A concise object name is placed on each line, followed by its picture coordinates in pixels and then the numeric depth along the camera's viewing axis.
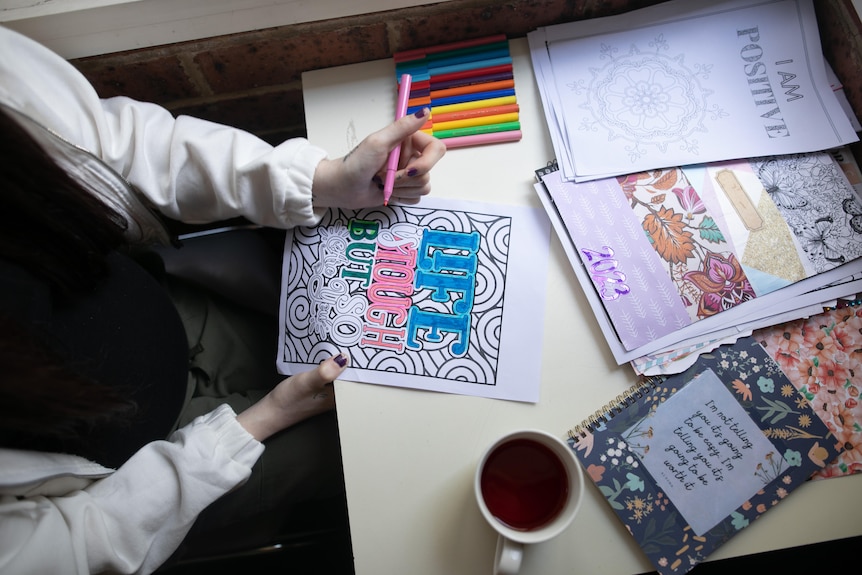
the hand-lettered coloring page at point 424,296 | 0.63
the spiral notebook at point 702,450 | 0.58
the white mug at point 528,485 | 0.53
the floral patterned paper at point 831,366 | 0.60
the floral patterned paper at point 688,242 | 0.64
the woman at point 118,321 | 0.50
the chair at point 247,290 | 0.75
